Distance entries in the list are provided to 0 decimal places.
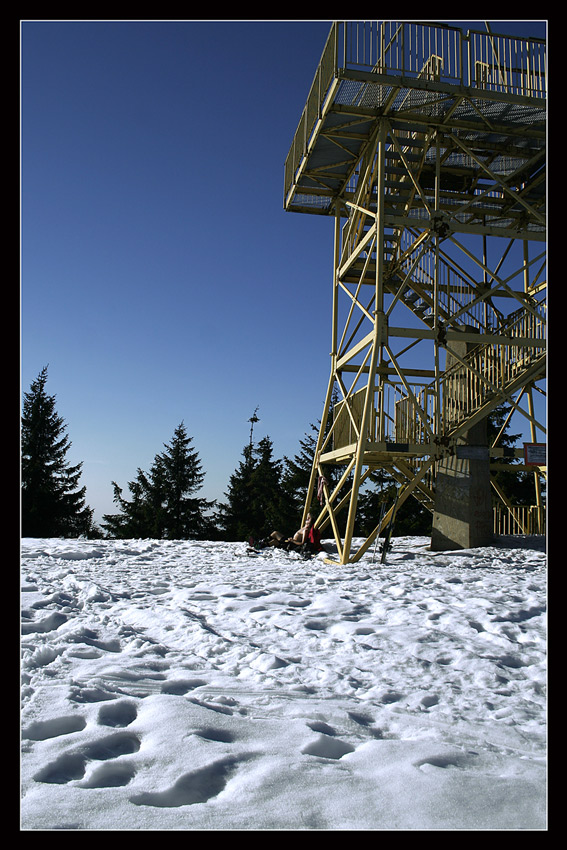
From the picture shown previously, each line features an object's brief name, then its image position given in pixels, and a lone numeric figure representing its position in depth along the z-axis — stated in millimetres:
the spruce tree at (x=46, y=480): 36469
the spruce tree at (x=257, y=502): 42500
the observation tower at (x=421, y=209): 13367
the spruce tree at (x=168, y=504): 44406
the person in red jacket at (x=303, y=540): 14497
